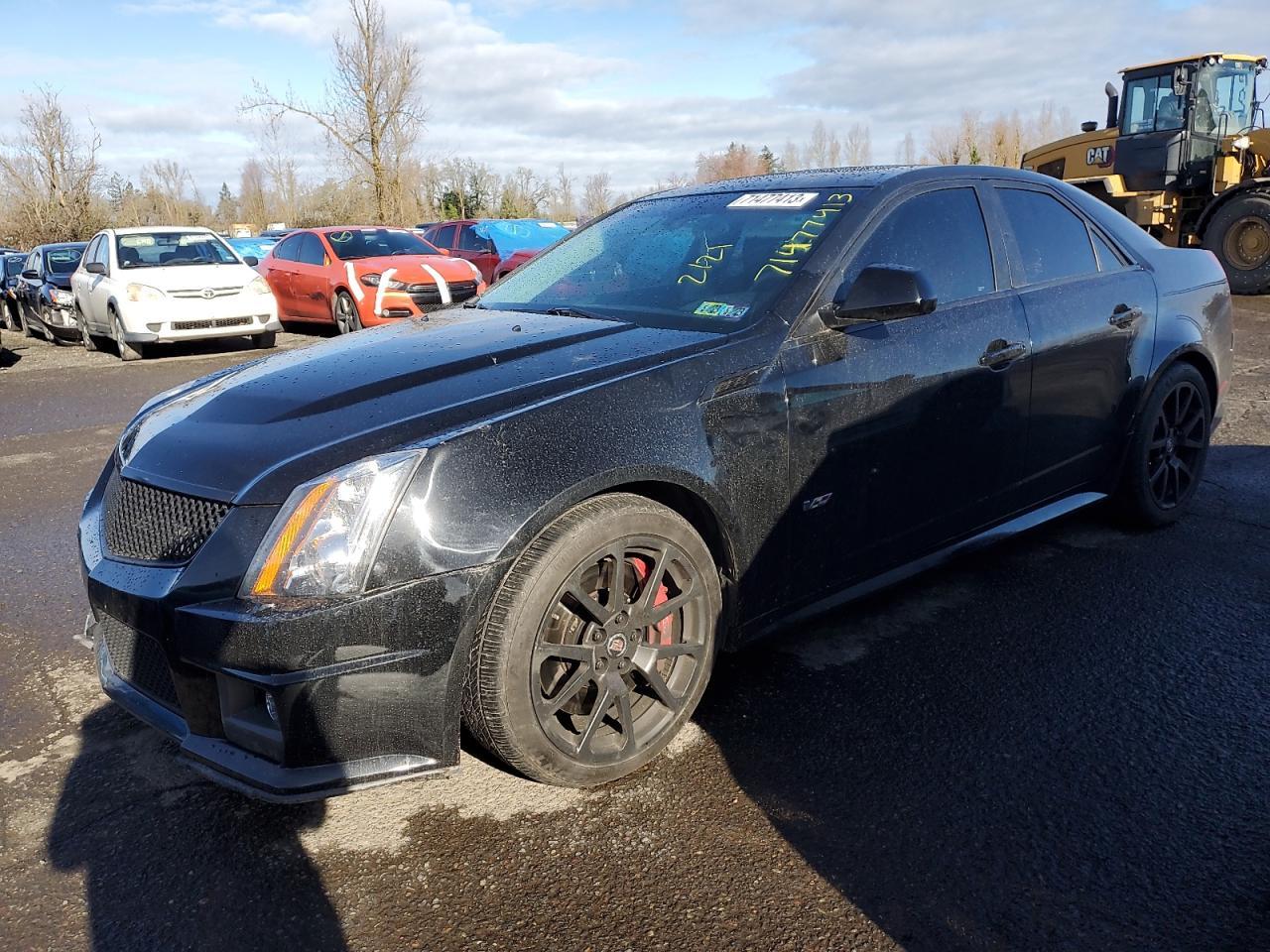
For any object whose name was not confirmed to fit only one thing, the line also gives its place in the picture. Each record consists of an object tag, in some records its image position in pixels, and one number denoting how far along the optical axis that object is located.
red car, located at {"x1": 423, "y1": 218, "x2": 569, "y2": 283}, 16.09
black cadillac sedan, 2.30
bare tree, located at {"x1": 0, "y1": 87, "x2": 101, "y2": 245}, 36.50
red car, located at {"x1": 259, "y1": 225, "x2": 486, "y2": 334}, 12.40
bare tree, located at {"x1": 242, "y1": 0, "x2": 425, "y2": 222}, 25.11
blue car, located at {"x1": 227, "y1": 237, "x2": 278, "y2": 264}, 31.27
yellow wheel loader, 14.17
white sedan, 12.07
